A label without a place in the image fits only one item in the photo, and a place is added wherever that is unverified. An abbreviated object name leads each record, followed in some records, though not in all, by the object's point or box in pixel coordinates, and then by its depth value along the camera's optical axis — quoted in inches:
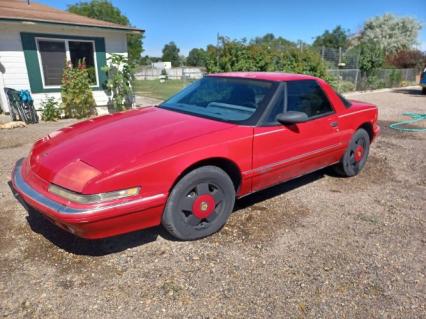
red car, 99.7
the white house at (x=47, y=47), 337.1
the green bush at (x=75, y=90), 356.5
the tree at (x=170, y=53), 3876.5
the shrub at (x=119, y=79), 392.2
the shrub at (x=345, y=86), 646.5
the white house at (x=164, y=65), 2527.8
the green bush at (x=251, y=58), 437.1
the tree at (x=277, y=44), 498.0
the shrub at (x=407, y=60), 1131.9
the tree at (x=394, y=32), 1897.1
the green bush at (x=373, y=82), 791.7
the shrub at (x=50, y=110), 354.3
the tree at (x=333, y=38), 2991.1
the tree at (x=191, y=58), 3021.7
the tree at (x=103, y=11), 2155.5
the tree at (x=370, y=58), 765.3
